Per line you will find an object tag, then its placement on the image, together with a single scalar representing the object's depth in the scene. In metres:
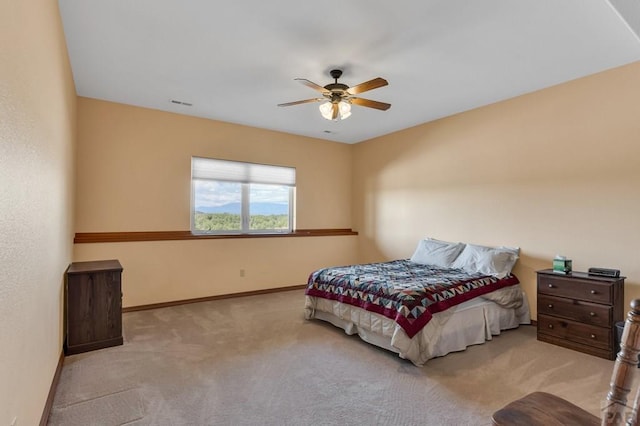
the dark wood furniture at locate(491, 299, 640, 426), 0.96
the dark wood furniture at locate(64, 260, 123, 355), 3.03
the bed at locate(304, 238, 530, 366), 2.86
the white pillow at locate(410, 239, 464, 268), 4.42
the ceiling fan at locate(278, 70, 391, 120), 3.22
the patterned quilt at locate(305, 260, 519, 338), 2.88
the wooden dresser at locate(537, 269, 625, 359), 2.95
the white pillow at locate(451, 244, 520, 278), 3.84
